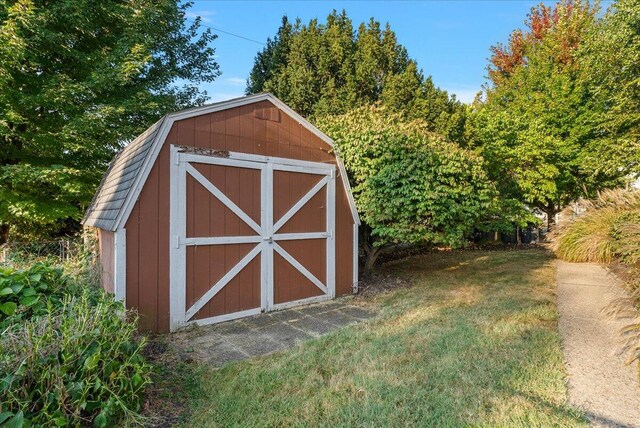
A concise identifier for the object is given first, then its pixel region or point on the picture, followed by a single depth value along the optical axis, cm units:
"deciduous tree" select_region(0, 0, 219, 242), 639
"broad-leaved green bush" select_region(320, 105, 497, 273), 551
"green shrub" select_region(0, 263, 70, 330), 252
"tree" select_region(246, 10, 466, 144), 930
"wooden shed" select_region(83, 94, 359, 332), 375
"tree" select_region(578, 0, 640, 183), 832
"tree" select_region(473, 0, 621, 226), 998
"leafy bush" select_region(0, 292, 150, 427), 192
